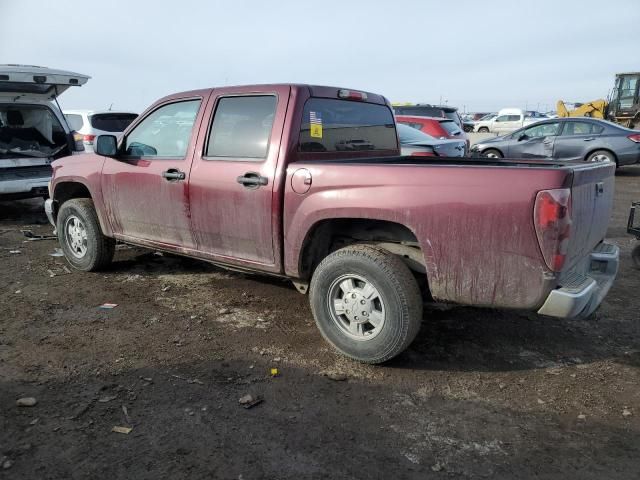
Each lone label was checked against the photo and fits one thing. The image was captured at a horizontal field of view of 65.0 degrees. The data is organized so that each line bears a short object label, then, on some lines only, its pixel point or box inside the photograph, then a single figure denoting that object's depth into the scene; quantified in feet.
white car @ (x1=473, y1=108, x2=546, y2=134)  110.42
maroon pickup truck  9.25
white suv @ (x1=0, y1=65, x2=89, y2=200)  24.25
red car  38.19
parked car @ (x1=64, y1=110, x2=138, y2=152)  34.91
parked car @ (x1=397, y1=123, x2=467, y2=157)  26.27
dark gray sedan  40.75
